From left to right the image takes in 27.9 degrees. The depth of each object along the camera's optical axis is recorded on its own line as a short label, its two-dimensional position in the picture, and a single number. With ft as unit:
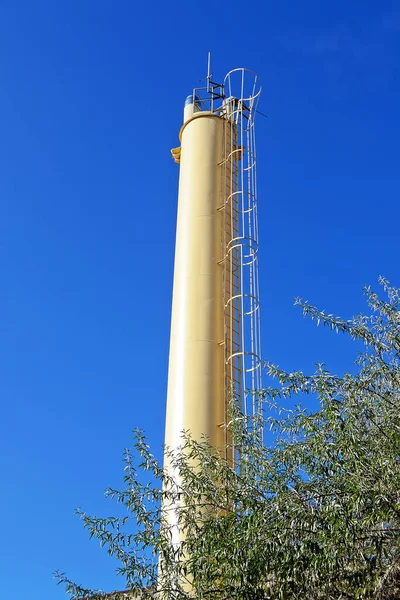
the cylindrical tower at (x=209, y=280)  54.13
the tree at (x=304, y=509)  29.78
